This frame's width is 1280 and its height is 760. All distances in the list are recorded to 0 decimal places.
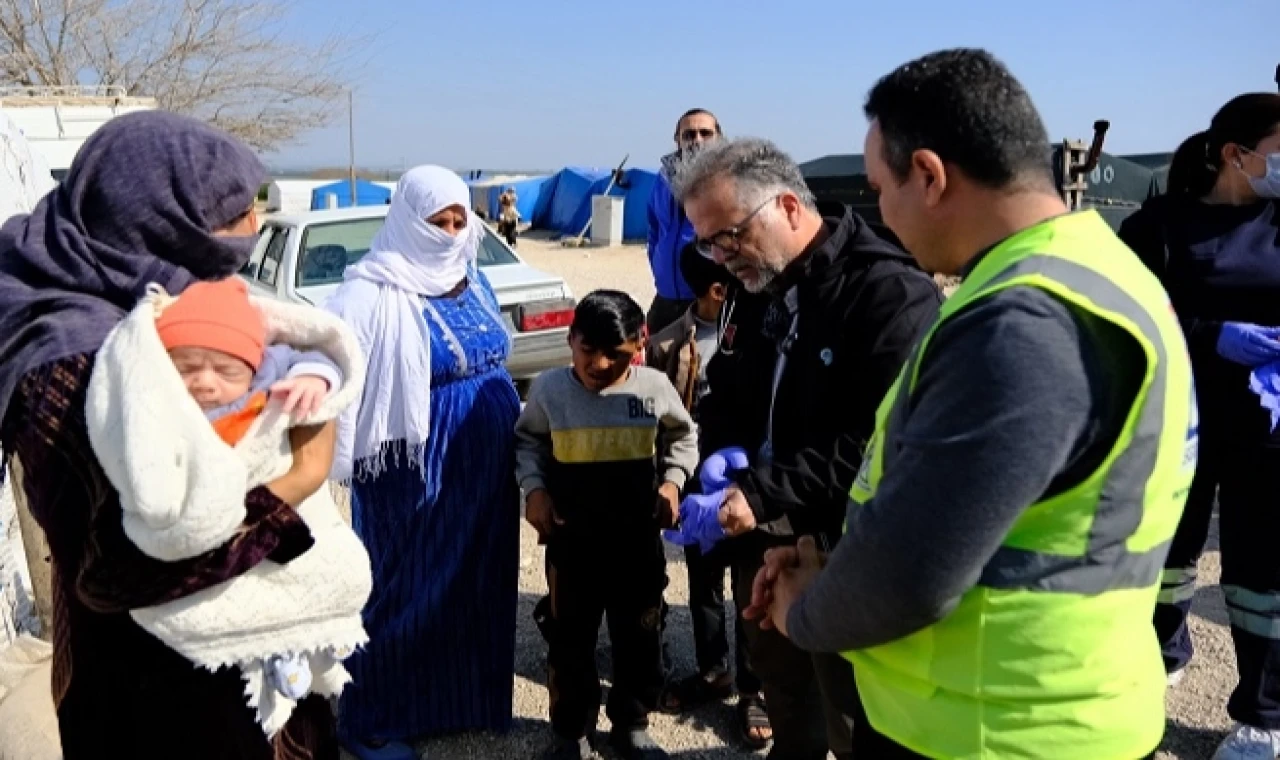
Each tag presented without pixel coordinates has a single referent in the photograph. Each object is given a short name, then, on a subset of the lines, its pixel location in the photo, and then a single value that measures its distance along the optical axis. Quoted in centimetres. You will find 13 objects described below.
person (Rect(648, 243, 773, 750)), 319
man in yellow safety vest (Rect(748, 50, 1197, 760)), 111
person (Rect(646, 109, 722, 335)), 417
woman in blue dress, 271
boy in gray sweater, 281
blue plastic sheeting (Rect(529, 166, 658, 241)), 2412
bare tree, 1833
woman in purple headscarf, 143
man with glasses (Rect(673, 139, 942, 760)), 205
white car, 655
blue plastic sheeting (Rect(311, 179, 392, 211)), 2619
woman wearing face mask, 281
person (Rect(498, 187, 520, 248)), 2100
